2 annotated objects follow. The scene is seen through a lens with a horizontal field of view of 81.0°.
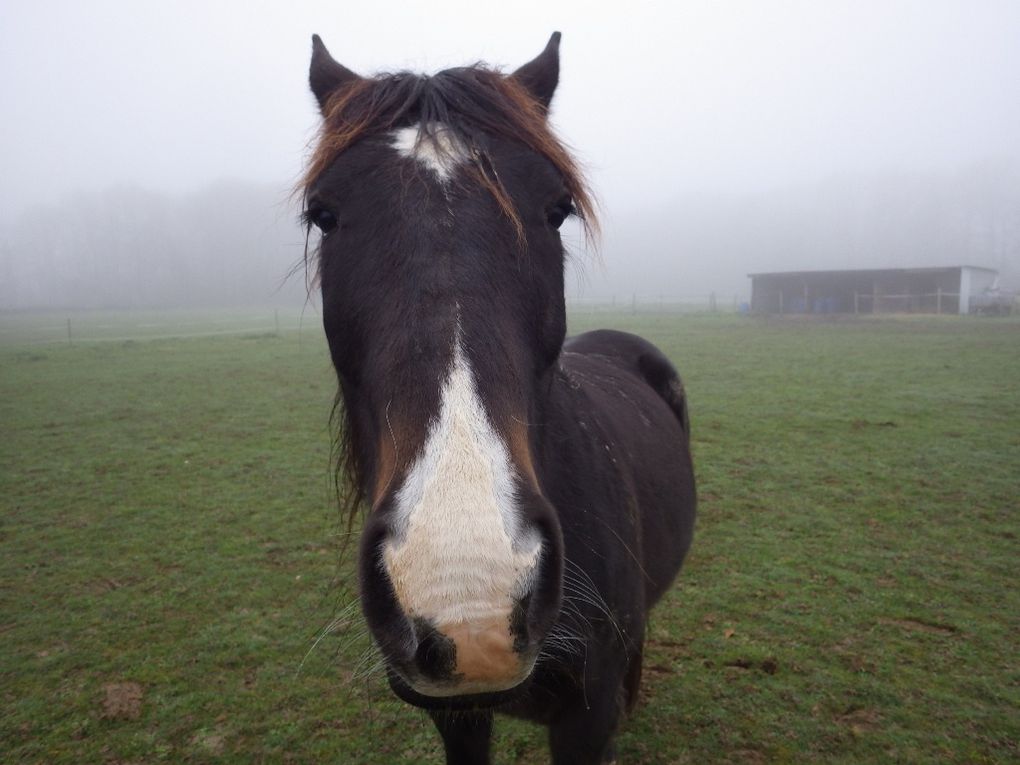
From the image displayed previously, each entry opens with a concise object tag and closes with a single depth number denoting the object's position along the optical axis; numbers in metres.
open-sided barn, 37.19
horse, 1.19
